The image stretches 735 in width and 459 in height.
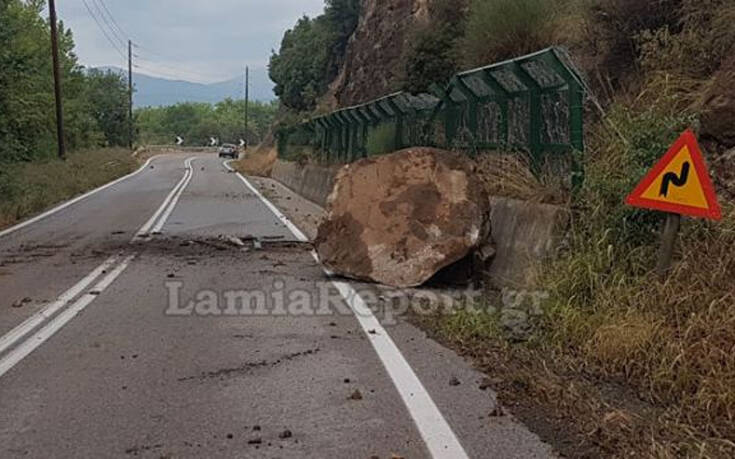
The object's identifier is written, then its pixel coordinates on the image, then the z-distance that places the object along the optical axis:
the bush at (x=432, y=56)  21.14
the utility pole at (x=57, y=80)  37.81
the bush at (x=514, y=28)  14.91
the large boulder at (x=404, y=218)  9.56
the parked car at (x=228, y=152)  82.94
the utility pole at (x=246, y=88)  114.57
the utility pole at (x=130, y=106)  83.56
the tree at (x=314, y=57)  50.66
